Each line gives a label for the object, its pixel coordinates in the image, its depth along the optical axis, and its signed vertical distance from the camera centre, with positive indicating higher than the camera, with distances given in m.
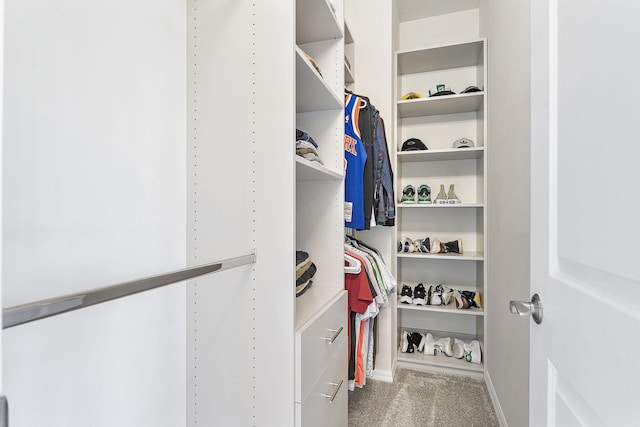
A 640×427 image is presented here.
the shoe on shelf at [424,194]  2.63 +0.15
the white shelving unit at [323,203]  1.13 +0.04
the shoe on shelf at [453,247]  2.54 -0.28
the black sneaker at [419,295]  2.51 -0.68
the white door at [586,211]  0.44 +0.00
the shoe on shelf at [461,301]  2.41 -0.68
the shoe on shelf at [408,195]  2.61 +0.15
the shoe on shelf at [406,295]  2.53 -0.67
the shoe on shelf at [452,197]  2.48 +0.12
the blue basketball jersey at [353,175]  1.76 +0.21
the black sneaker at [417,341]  2.59 -1.06
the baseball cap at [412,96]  2.56 +0.94
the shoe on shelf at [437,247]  2.55 -0.28
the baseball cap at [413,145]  2.55 +0.54
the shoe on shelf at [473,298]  2.43 -0.67
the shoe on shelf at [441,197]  2.50 +0.12
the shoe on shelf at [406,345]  2.55 -1.09
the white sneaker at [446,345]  2.47 -1.06
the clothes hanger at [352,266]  1.69 -0.29
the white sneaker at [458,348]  2.41 -1.06
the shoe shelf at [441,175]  2.48 +0.32
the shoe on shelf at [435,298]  2.49 -0.68
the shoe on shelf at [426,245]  2.58 -0.27
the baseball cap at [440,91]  2.46 +0.97
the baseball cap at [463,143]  2.45 +0.54
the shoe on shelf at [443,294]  2.52 -0.66
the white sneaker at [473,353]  2.33 -1.05
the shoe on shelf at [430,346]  2.51 -1.07
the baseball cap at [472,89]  2.36 +0.93
